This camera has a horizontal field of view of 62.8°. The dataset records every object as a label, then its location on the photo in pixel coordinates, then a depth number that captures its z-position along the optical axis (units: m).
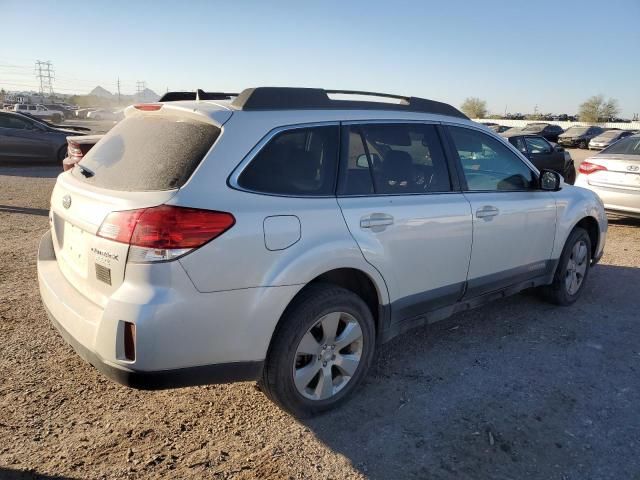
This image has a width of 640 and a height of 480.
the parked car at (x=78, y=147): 7.46
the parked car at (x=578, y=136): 35.69
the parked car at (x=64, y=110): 61.09
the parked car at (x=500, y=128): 35.74
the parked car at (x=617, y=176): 7.71
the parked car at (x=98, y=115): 55.49
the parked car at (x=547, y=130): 38.53
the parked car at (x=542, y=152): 12.60
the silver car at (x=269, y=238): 2.36
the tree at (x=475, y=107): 92.43
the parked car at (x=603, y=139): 31.06
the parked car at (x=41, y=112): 48.18
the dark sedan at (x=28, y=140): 13.85
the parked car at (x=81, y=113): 62.72
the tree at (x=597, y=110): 74.88
